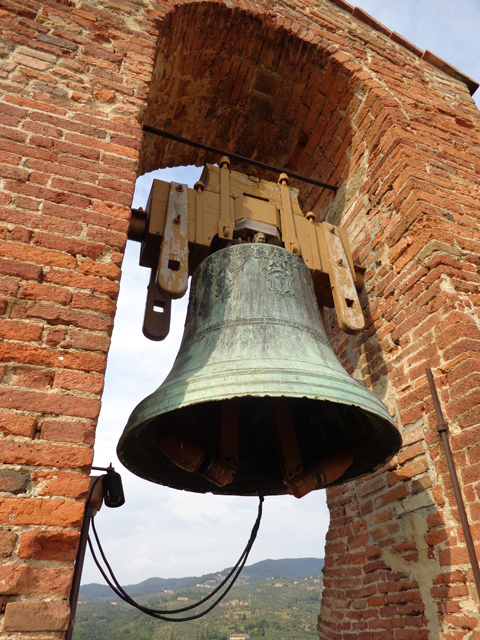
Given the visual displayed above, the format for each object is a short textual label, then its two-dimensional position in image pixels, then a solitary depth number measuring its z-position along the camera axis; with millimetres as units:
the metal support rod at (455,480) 1899
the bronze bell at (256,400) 1635
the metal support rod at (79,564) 1453
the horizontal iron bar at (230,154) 3174
